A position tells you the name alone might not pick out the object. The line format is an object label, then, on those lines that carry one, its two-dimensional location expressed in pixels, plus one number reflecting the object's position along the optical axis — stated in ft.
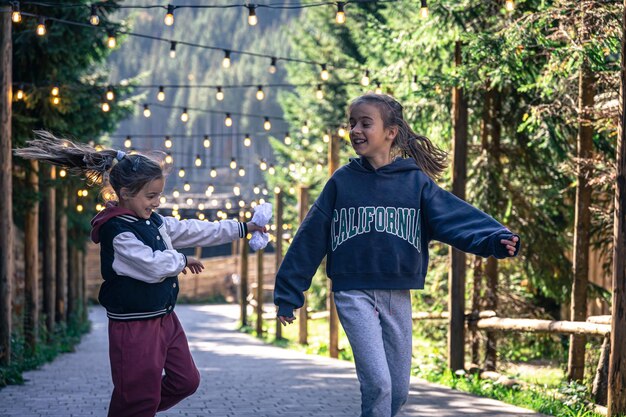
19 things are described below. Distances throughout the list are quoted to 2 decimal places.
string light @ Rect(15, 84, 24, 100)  50.70
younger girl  19.61
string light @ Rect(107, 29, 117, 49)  48.32
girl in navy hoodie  19.24
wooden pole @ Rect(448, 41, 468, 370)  46.96
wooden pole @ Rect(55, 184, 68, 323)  81.00
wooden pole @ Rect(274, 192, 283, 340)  97.71
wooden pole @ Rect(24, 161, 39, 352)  59.98
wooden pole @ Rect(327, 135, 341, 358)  66.64
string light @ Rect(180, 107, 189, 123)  66.38
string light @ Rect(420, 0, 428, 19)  39.50
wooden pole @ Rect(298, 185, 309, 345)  84.53
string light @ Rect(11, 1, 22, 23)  42.19
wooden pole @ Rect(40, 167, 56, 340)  71.05
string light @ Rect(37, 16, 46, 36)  43.41
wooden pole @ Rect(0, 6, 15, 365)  45.09
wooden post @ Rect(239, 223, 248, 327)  117.29
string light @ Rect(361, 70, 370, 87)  54.44
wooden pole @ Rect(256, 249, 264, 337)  103.96
